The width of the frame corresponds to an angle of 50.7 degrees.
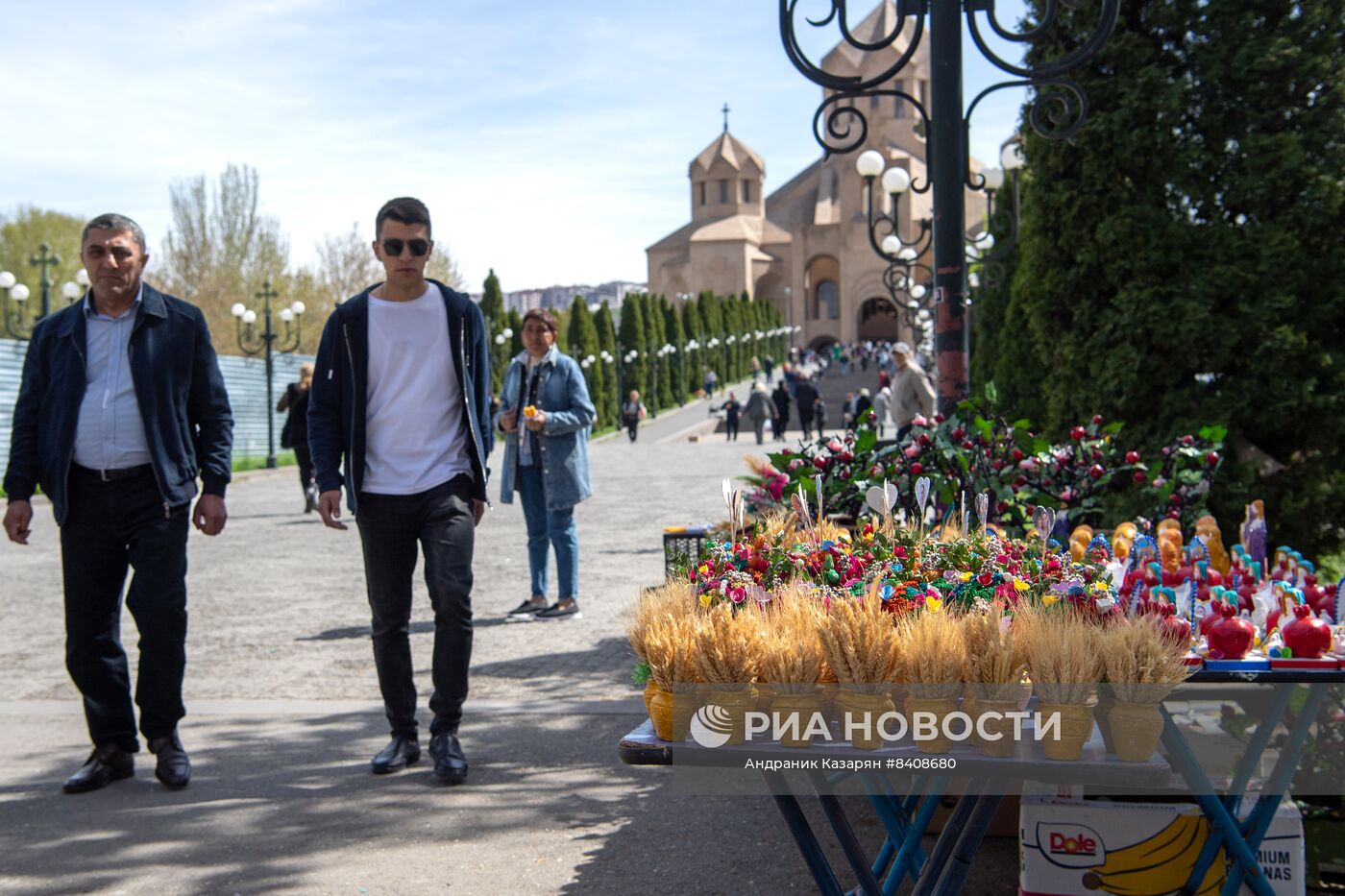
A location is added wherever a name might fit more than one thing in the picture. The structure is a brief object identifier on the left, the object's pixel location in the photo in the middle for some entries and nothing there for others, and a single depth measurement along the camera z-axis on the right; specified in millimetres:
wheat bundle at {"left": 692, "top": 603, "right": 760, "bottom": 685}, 2723
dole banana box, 3080
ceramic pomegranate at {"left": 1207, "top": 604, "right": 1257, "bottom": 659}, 3123
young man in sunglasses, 4832
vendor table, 2590
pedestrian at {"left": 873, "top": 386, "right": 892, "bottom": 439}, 26044
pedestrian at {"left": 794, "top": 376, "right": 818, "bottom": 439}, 33259
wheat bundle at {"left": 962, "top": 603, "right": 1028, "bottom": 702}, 2625
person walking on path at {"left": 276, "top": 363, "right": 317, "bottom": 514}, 14180
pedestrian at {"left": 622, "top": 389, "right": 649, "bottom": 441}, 41094
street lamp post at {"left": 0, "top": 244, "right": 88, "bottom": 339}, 26547
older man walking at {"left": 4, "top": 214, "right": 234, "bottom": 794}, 4738
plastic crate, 5781
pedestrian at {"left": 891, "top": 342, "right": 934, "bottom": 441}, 13445
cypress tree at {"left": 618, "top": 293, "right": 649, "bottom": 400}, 56031
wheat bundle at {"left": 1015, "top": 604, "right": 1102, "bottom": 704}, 2605
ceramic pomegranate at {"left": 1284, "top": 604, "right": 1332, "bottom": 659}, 3135
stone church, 89312
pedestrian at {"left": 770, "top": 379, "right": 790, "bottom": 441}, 37125
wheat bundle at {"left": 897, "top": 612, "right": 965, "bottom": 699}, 2646
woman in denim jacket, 8023
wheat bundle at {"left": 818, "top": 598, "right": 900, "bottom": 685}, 2680
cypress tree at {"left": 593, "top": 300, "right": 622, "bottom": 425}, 52875
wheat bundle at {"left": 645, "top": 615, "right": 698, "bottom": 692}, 2754
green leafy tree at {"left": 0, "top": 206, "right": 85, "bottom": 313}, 64188
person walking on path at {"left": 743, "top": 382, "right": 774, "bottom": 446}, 35312
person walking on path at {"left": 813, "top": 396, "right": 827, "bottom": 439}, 37156
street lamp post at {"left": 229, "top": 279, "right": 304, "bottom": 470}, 29906
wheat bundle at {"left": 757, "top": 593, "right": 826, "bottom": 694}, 2707
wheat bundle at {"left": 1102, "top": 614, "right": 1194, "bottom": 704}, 2615
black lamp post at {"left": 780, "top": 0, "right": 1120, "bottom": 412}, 5635
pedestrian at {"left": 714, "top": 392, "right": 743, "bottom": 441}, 39594
